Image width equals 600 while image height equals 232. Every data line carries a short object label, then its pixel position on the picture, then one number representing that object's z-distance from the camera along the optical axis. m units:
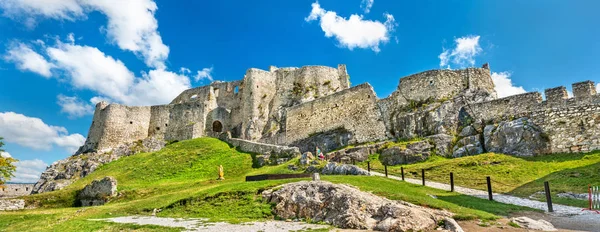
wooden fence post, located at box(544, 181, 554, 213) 13.54
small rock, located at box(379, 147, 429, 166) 27.71
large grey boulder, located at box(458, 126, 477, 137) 28.00
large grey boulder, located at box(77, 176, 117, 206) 24.89
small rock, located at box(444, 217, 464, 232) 10.05
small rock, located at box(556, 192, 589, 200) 16.08
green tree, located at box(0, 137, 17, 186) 30.93
